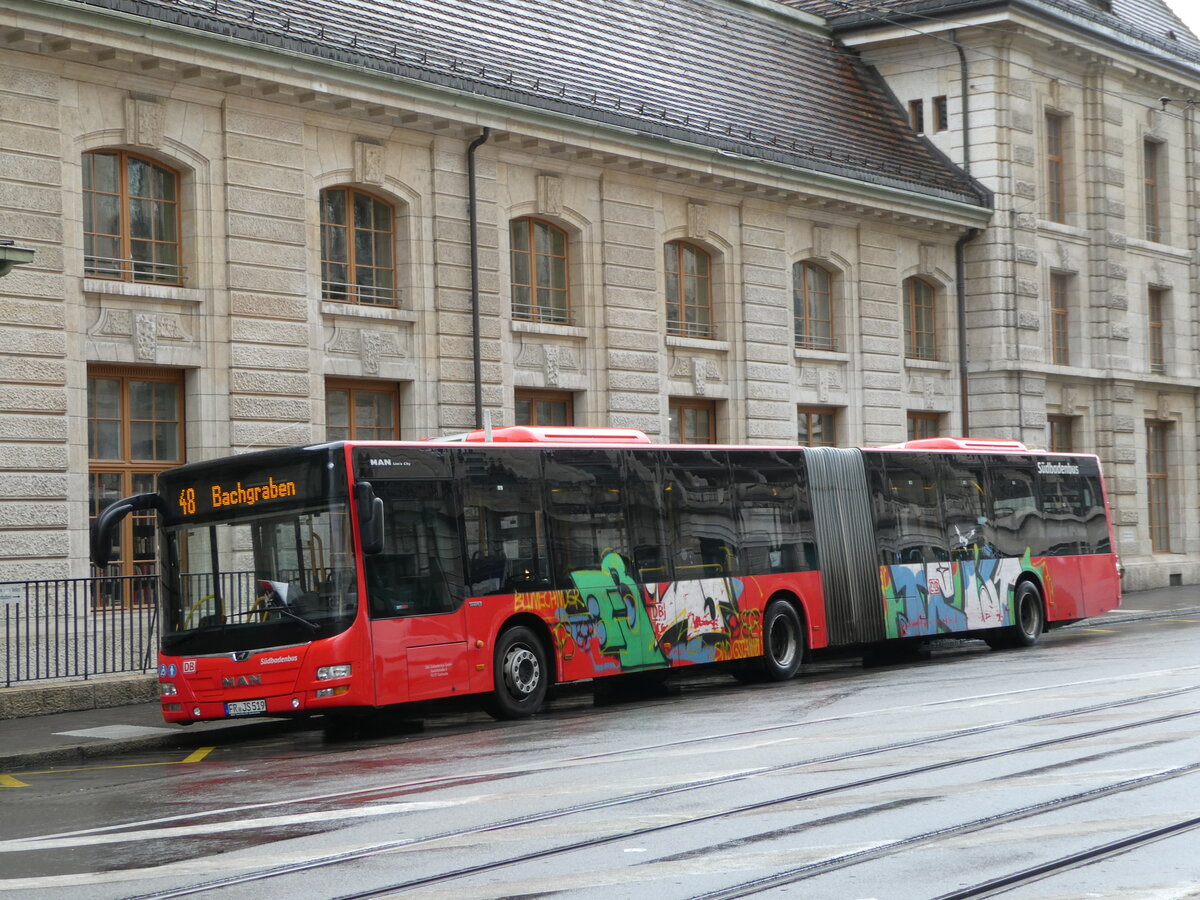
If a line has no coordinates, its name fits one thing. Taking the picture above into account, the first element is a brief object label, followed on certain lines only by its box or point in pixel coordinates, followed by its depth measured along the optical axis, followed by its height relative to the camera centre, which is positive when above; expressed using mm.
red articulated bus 16547 -463
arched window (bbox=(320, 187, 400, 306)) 25188 +4106
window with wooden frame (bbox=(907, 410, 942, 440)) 37000 +1867
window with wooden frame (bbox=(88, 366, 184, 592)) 21984 +1187
